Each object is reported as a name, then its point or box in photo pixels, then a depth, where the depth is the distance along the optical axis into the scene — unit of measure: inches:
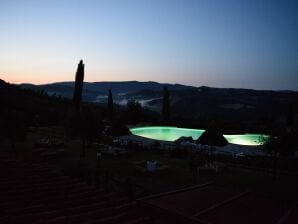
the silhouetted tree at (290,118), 1686.3
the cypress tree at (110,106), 1821.7
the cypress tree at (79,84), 1571.1
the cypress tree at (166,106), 1905.3
